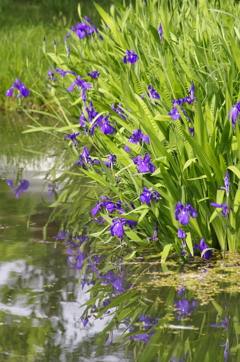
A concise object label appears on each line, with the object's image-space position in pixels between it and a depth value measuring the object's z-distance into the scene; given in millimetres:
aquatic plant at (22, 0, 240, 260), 5797
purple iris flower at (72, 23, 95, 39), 9383
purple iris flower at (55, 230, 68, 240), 6832
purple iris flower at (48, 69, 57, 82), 10257
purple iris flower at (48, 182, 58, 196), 8570
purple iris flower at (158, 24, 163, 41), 7945
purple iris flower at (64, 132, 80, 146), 7905
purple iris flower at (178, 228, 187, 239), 5717
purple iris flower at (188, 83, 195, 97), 5994
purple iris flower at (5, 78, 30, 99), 8691
